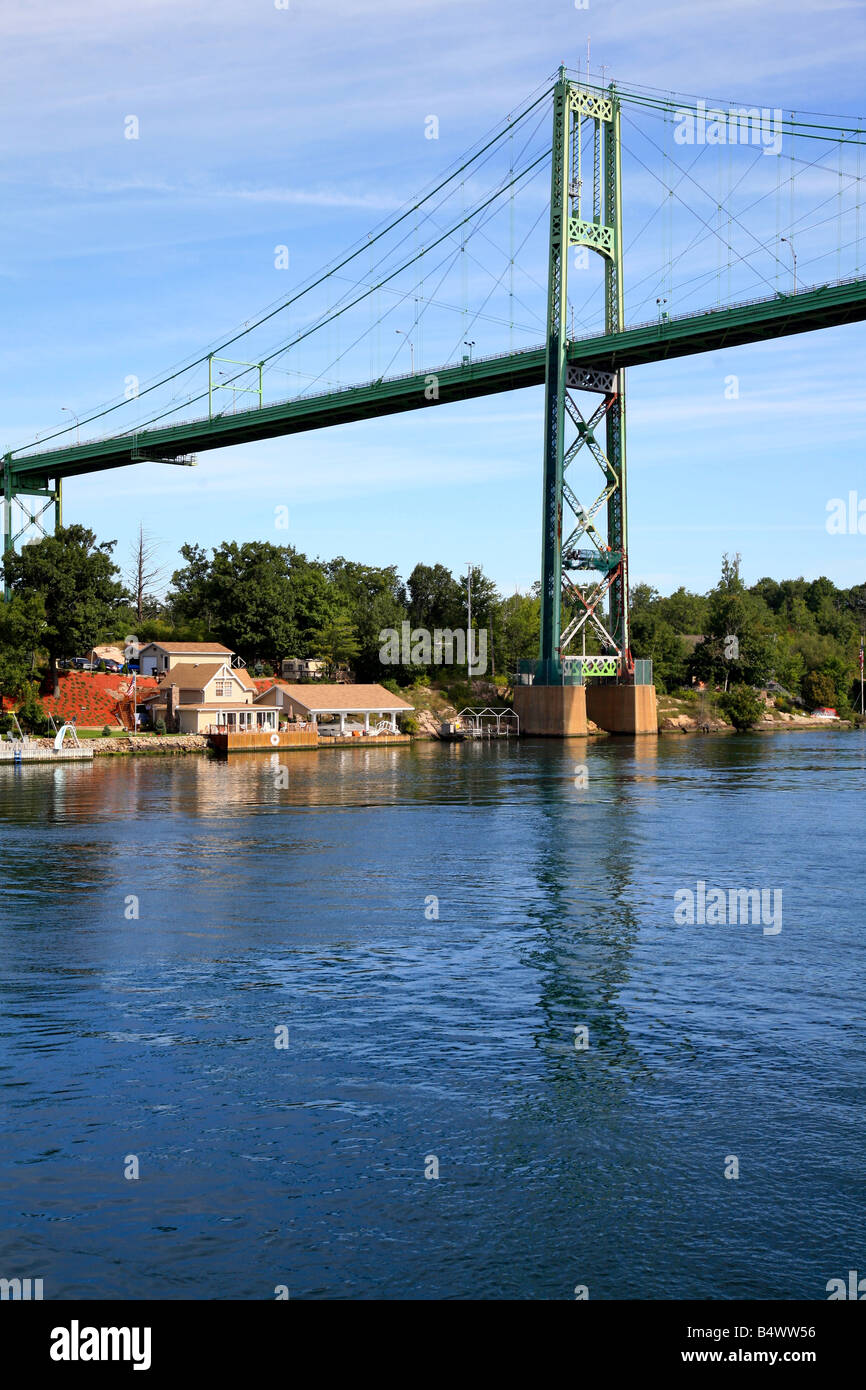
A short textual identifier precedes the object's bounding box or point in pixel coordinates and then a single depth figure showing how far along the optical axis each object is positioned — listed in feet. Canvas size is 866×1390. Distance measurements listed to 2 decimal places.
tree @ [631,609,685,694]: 412.16
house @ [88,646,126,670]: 341.45
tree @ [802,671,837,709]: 464.24
